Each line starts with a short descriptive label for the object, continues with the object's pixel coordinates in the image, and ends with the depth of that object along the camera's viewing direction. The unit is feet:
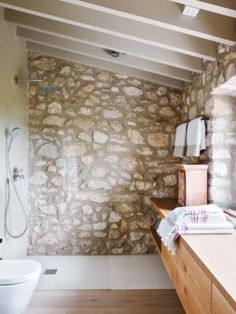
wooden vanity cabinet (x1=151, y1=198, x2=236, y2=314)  3.90
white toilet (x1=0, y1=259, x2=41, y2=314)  6.64
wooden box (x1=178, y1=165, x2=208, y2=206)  8.54
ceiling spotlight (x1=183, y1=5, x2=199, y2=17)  6.55
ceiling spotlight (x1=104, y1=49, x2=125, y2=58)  10.77
